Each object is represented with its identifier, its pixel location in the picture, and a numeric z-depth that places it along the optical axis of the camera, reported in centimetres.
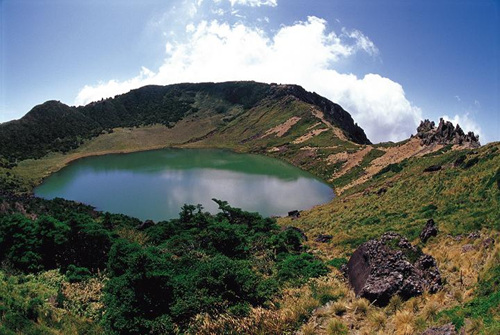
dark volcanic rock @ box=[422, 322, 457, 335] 799
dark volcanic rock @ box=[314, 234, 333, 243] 2893
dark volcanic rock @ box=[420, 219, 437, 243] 1844
